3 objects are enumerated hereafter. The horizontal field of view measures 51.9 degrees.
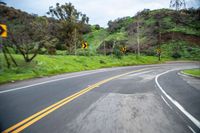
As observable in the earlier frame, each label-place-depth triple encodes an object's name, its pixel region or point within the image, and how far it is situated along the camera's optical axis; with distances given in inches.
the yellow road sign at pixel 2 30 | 491.1
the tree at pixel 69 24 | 1899.7
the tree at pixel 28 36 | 827.7
